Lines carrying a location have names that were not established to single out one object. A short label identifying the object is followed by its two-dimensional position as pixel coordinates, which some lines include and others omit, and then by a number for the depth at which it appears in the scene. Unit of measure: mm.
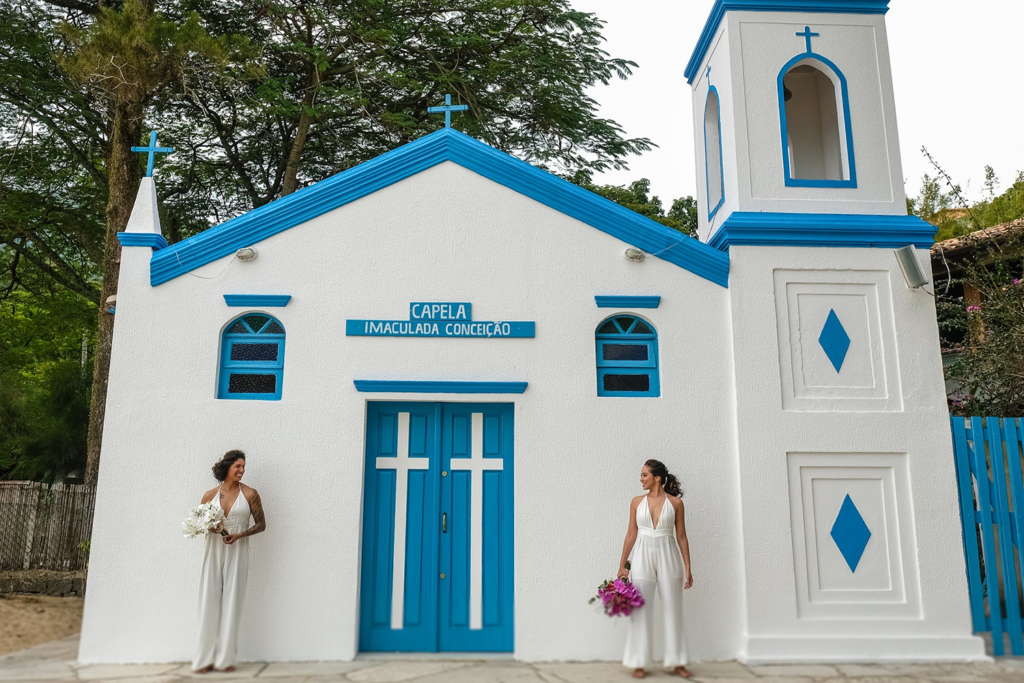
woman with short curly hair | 6250
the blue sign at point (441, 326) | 7117
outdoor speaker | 7199
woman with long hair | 6227
